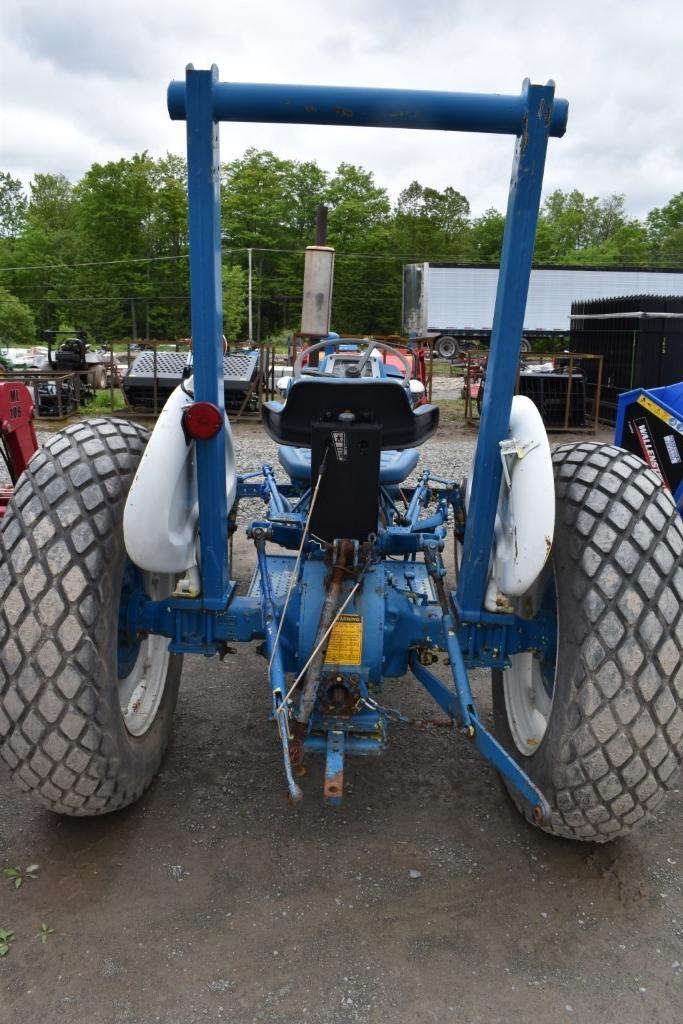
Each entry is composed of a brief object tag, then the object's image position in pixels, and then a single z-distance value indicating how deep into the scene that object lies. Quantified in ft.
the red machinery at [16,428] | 16.16
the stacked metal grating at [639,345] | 50.03
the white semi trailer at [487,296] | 96.17
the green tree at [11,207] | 200.75
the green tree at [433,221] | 182.85
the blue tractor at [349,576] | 7.39
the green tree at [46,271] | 156.25
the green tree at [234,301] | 128.16
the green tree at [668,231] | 199.62
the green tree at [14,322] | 124.36
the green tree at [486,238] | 183.42
